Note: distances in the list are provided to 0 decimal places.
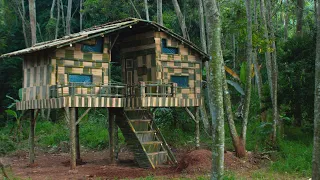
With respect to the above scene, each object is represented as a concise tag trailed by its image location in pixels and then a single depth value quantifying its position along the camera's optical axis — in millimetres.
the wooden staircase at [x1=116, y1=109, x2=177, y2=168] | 16359
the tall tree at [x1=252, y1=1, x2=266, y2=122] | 22347
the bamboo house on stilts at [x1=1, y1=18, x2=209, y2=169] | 15719
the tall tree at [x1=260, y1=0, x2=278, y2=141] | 18331
